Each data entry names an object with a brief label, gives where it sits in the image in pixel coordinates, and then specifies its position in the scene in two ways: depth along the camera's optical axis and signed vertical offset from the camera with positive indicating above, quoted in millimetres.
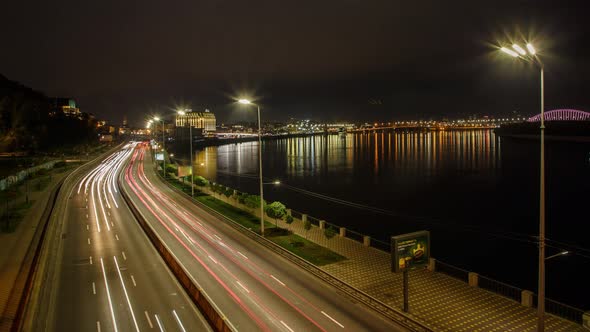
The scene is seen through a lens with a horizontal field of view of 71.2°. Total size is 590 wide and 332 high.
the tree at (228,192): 39191 -4497
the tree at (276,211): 27328 -4429
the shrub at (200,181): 47312 -4121
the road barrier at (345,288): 12938 -5479
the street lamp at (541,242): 10141 -2798
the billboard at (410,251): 14133 -3854
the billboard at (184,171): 46281 -2798
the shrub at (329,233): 23053 -5060
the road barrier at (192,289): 12352 -5216
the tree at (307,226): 25266 -5071
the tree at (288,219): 26906 -4931
